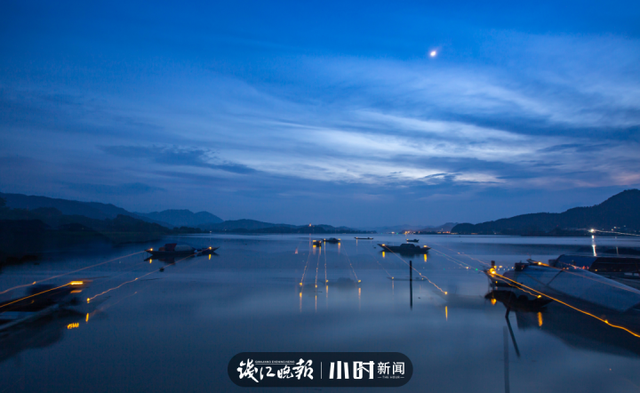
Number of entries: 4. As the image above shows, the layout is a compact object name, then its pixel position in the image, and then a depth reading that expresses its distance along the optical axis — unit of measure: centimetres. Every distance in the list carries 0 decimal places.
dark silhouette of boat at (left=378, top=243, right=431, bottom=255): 8775
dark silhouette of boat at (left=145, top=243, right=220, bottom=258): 6925
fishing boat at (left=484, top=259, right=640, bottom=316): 1652
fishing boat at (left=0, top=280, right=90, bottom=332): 1714
